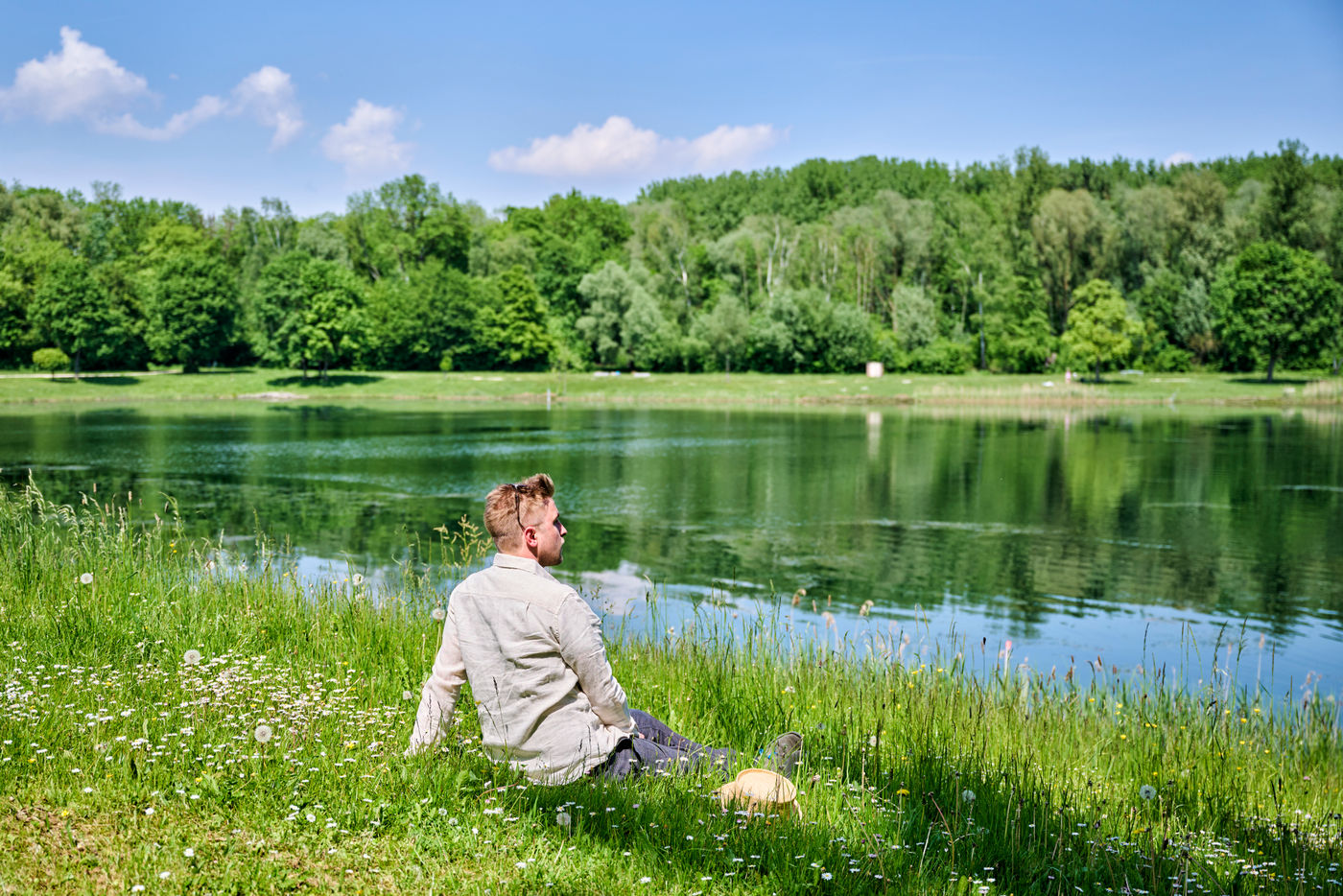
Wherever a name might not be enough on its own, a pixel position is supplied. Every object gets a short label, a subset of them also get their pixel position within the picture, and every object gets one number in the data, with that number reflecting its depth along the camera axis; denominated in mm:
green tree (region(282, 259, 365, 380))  74500
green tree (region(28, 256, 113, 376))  69812
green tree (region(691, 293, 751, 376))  81688
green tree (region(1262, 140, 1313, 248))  80812
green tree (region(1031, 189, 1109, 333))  87500
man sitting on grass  4551
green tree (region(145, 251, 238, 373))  77125
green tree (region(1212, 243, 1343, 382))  72438
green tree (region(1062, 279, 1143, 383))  75625
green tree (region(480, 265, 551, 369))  84312
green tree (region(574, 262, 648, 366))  84125
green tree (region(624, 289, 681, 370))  82500
